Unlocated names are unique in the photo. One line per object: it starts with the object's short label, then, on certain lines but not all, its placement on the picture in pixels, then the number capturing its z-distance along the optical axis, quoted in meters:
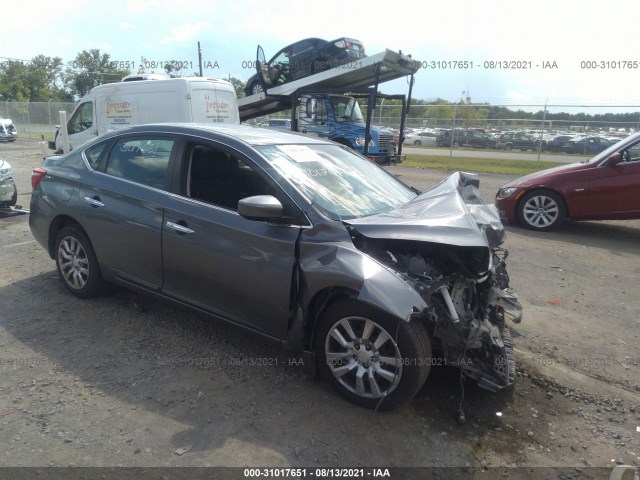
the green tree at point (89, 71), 53.58
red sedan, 7.04
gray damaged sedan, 2.84
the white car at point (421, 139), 23.23
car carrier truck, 13.55
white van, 10.64
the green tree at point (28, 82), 50.91
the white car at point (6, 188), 7.46
